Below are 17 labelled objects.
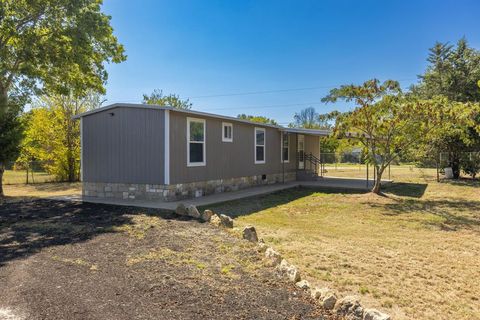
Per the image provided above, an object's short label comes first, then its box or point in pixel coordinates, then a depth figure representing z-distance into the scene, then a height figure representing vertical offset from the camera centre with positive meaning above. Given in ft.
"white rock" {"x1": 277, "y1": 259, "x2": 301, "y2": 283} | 11.41 -4.01
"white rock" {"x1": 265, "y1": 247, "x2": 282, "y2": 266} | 12.92 -3.92
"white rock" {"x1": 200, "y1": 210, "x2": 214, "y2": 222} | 21.30 -3.54
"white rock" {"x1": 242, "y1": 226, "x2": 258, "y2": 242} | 16.48 -3.71
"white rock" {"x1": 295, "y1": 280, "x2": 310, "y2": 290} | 10.77 -4.14
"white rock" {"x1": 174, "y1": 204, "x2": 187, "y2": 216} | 23.22 -3.44
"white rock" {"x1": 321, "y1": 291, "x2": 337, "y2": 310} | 9.50 -4.13
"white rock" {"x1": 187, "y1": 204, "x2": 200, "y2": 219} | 22.52 -3.52
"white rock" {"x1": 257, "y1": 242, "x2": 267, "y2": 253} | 14.73 -3.93
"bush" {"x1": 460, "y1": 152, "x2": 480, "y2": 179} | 52.54 -0.38
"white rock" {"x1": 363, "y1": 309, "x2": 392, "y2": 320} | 8.31 -4.01
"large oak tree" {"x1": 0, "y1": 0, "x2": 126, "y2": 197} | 33.37 +13.45
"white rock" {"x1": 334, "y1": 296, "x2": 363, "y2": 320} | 8.89 -4.12
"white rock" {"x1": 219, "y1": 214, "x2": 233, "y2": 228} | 19.47 -3.61
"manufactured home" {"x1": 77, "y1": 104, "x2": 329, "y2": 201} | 29.09 +1.00
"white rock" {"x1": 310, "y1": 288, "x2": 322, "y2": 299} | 10.11 -4.16
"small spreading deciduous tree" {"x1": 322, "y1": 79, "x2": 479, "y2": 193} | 30.81 +4.35
